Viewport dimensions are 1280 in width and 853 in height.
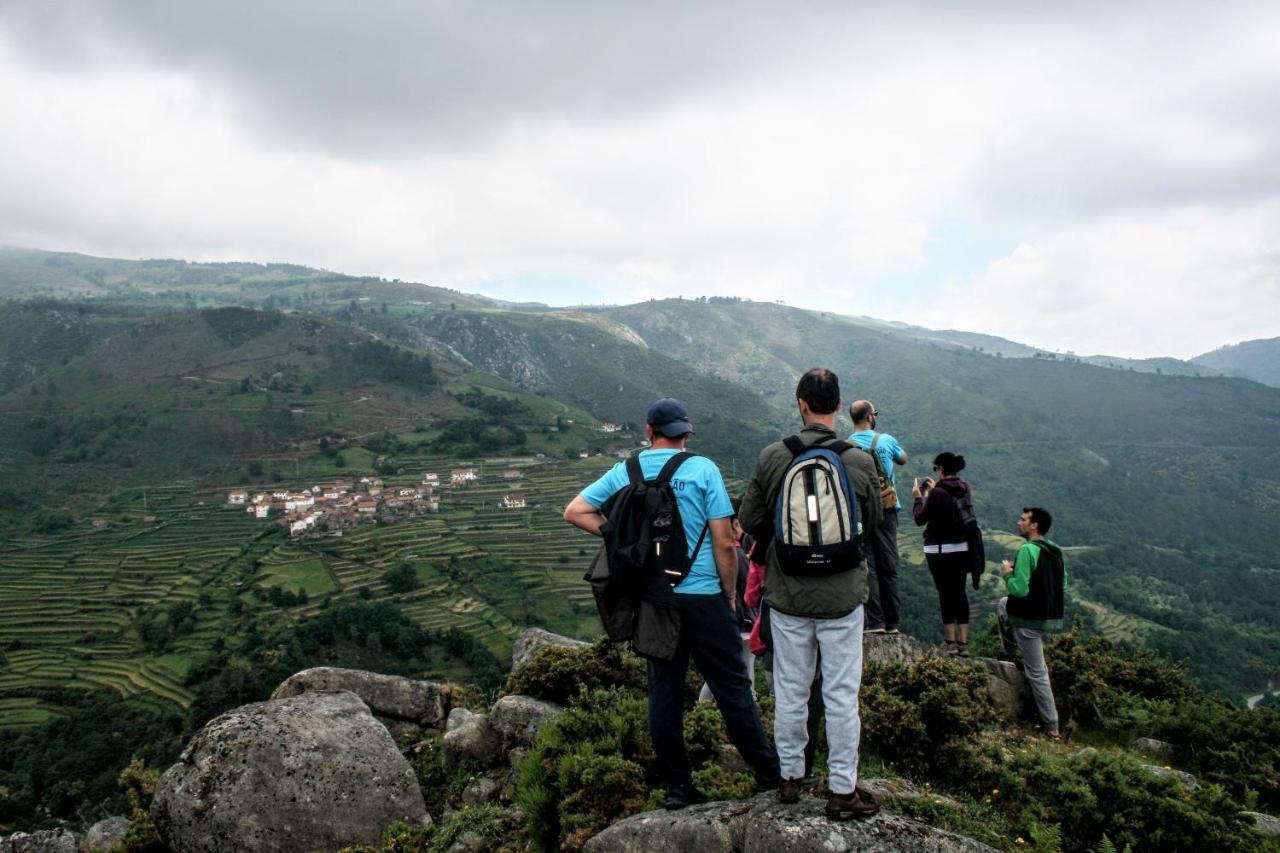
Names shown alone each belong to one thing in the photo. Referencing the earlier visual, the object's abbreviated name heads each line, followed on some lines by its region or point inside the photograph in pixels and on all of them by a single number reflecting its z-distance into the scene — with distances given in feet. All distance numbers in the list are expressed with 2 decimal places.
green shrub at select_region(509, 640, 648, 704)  20.72
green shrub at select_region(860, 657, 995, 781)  15.66
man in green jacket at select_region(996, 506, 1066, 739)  18.71
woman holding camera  21.22
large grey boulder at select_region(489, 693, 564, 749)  18.98
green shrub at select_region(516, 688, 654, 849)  12.76
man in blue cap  12.12
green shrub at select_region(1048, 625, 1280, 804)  16.78
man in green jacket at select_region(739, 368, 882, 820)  10.75
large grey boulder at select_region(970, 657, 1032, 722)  20.31
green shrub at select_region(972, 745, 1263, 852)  11.79
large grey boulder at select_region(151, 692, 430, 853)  15.69
